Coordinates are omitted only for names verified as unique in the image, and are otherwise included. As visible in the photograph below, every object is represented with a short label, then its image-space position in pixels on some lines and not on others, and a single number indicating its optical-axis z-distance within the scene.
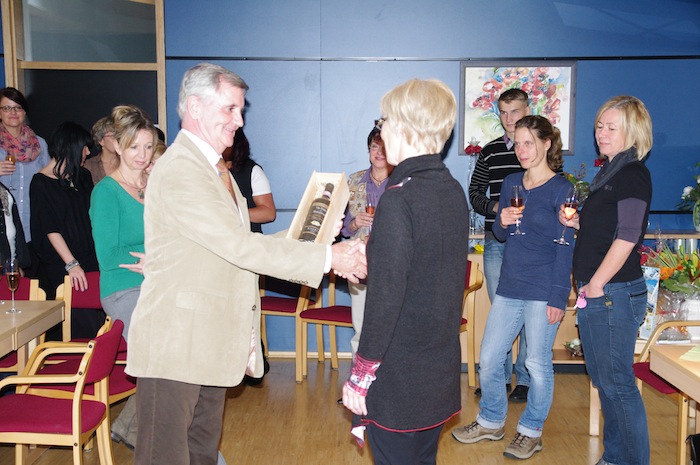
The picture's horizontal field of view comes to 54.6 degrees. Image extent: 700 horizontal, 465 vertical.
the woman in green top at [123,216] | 3.42
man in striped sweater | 4.68
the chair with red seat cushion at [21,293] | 3.89
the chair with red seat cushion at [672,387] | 3.32
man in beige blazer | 2.32
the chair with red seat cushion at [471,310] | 5.01
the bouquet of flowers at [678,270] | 3.65
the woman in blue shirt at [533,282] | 3.66
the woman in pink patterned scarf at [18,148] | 4.96
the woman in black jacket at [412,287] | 2.07
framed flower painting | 5.64
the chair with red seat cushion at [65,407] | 2.88
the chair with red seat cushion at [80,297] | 4.07
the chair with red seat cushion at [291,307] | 5.25
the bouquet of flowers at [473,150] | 5.56
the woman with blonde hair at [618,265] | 3.12
